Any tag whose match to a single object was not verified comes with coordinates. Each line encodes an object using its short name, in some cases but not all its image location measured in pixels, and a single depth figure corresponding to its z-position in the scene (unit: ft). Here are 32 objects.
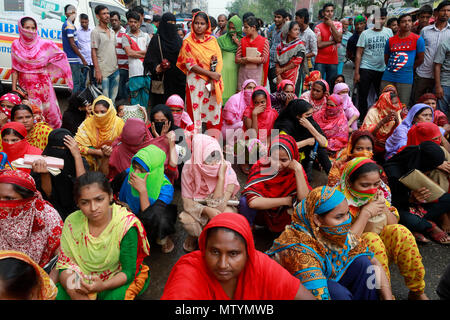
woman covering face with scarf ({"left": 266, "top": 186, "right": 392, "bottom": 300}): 6.44
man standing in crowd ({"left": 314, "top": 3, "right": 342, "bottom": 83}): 21.65
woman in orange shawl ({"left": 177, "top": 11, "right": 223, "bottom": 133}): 15.85
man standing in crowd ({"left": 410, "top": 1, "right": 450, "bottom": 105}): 17.41
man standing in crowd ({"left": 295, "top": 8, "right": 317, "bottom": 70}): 20.45
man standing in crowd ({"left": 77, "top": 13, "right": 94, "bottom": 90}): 21.20
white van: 21.08
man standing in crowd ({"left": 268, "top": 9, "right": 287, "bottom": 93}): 21.80
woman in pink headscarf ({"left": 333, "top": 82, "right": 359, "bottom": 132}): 17.20
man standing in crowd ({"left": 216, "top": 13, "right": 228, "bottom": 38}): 29.66
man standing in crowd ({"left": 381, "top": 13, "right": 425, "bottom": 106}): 17.79
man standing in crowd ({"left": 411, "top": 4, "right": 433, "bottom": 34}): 21.07
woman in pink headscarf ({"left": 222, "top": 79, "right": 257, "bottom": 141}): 16.76
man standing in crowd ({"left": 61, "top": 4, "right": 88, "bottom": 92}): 20.56
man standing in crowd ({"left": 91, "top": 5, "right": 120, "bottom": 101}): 18.86
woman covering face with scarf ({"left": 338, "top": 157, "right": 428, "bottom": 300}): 7.54
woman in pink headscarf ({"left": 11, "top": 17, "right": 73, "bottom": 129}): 15.84
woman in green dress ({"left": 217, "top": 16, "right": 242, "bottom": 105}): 20.03
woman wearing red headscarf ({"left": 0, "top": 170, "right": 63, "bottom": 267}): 6.90
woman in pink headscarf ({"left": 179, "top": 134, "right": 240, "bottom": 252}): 9.70
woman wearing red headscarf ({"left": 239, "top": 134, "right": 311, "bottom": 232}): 9.52
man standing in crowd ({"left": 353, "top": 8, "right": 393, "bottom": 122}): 19.58
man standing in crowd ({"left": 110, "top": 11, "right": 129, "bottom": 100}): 19.42
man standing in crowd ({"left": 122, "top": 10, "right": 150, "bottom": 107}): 18.74
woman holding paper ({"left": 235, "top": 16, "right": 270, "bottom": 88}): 18.62
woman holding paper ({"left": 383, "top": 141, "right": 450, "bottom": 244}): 10.19
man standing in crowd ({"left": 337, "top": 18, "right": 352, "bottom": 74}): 25.81
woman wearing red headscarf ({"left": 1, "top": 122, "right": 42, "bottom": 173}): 9.92
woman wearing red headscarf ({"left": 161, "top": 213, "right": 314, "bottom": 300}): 5.30
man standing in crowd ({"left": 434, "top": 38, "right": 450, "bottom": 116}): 17.70
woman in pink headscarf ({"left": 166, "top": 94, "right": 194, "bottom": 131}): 14.28
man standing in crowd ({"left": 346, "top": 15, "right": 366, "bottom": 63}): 22.39
